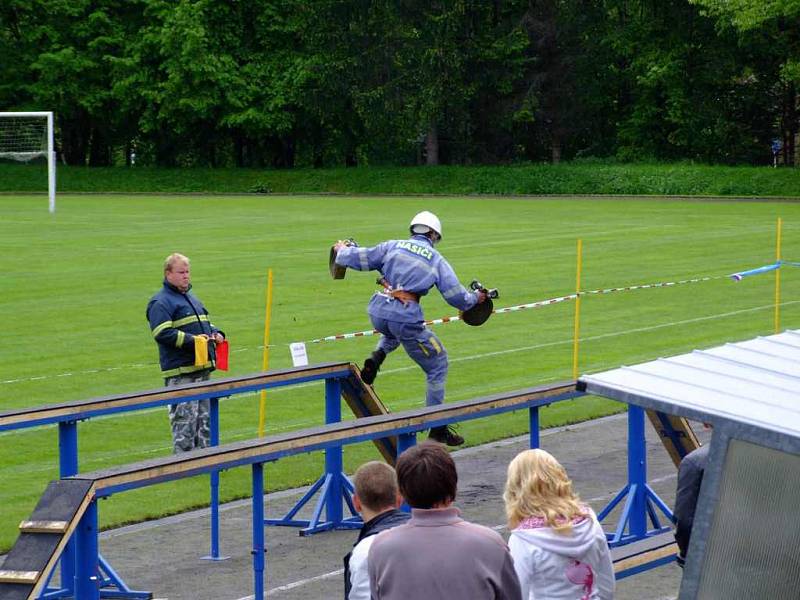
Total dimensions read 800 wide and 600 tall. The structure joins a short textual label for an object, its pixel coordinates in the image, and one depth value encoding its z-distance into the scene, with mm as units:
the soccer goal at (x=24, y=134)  68725
